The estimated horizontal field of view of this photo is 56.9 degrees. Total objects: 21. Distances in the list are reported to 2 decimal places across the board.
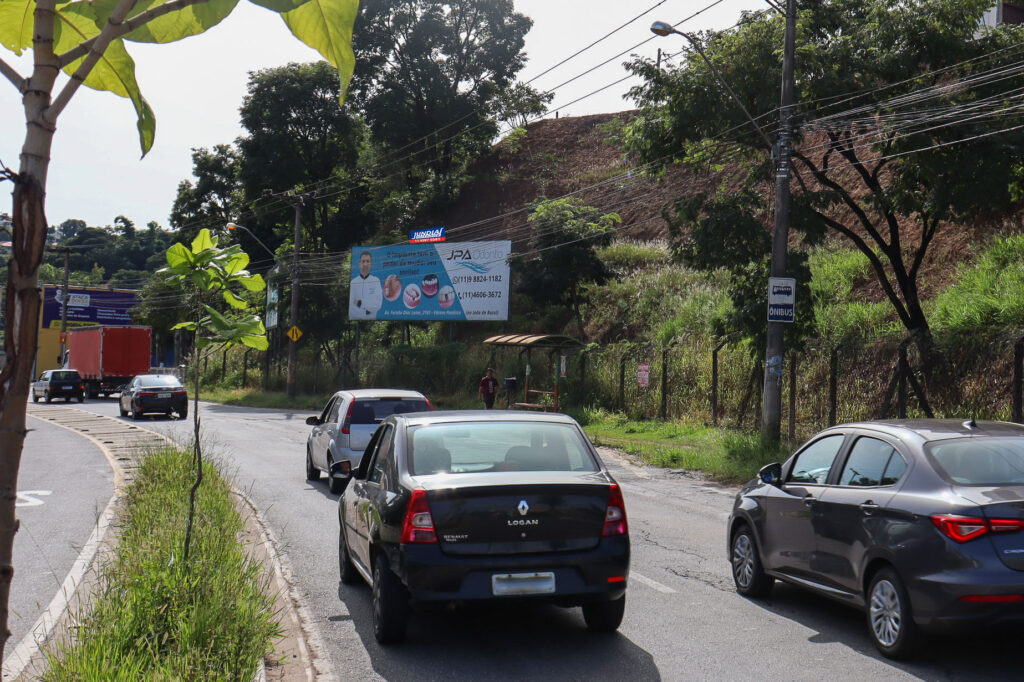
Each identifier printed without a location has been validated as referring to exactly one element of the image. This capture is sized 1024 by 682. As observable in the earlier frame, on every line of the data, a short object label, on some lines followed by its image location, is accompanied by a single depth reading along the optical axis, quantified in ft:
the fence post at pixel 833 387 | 63.77
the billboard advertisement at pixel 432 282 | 131.75
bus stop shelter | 100.22
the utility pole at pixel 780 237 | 56.44
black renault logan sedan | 20.51
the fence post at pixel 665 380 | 88.33
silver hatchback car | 47.44
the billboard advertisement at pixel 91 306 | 271.69
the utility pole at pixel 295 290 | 144.15
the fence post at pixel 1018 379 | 50.21
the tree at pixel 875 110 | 57.82
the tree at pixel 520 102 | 184.85
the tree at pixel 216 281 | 19.82
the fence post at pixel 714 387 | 79.77
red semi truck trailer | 148.66
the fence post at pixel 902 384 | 58.65
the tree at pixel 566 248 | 116.06
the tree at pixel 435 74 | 185.06
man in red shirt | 101.60
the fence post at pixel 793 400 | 65.51
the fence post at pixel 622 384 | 97.14
